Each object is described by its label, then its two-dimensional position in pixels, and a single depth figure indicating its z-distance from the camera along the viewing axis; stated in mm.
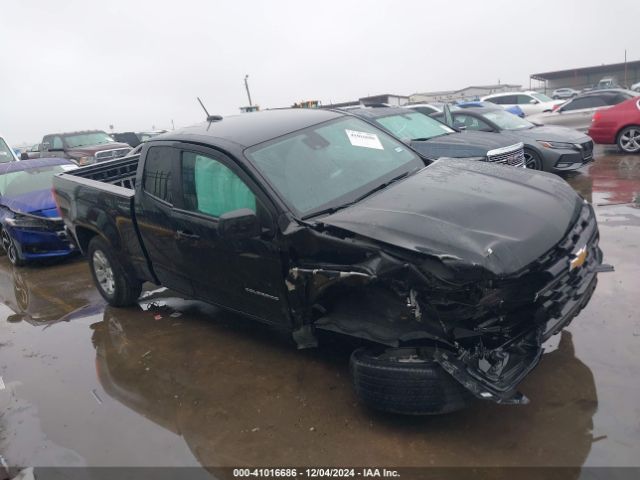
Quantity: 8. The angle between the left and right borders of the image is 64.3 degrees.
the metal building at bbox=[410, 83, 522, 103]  43875
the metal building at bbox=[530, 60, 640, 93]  48938
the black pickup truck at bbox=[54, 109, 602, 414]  2715
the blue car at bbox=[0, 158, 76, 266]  7344
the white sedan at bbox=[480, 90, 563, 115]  19875
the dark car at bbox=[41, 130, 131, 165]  15808
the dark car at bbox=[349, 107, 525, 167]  7660
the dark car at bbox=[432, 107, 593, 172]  8727
